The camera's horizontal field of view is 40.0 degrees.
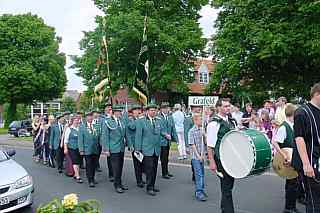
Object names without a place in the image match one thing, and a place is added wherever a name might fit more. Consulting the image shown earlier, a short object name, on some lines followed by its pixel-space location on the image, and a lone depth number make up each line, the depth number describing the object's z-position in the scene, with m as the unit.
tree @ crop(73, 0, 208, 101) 33.62
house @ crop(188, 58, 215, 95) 50.78
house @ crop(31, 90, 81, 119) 73.76
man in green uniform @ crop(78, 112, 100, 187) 10.48
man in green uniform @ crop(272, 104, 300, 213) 6.91
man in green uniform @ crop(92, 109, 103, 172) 10.85
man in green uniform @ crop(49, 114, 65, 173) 13.14
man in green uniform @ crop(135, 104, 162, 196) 9.19
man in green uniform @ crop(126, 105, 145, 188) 10.01
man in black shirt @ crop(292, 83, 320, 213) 4.87
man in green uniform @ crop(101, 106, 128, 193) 9.65
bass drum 6.18
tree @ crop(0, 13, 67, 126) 45.06
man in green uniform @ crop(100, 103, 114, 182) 10.00
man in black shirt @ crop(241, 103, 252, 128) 14.34
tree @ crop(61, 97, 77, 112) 71.62
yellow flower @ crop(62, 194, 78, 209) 3.59
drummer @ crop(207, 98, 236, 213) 6.41
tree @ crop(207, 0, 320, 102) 24.03
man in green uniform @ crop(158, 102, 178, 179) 11.28
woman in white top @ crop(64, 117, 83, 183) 11.45
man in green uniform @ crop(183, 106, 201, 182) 10.83
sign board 10.46
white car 6.88
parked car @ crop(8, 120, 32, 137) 36.19
